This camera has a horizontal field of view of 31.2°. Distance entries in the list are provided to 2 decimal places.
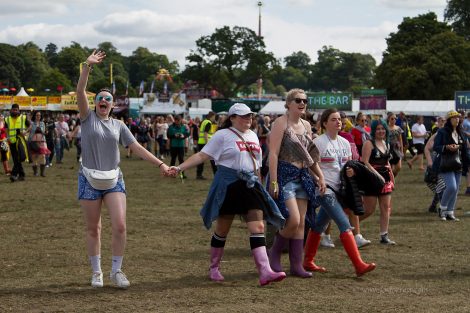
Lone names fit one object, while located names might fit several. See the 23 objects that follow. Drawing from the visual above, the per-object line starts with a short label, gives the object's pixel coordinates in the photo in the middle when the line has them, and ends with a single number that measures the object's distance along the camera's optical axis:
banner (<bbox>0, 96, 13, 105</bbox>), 79.41
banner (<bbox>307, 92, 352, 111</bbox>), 48.56
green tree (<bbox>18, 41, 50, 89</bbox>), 174.12
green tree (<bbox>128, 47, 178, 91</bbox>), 187.77
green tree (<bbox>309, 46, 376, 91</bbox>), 190.88
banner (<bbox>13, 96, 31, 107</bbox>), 78.34
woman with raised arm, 7.40
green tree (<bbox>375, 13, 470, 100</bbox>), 74.62
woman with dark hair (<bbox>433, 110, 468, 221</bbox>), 12.80
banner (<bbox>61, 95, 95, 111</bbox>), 77.19
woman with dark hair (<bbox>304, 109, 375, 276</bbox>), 8.58
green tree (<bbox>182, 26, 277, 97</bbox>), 111.31
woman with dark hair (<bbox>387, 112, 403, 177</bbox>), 11.53
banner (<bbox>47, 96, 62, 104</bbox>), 81.69
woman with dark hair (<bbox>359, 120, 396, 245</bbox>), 10.40
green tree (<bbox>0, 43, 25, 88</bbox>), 163.75
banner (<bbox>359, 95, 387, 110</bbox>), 45.25
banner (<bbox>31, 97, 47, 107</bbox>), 79.19
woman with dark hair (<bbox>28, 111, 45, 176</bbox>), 21.29
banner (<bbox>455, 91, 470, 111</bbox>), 38.28
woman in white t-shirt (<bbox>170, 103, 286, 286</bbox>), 7.63
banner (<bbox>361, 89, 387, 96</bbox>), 47.17
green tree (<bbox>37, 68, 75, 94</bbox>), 138.75
